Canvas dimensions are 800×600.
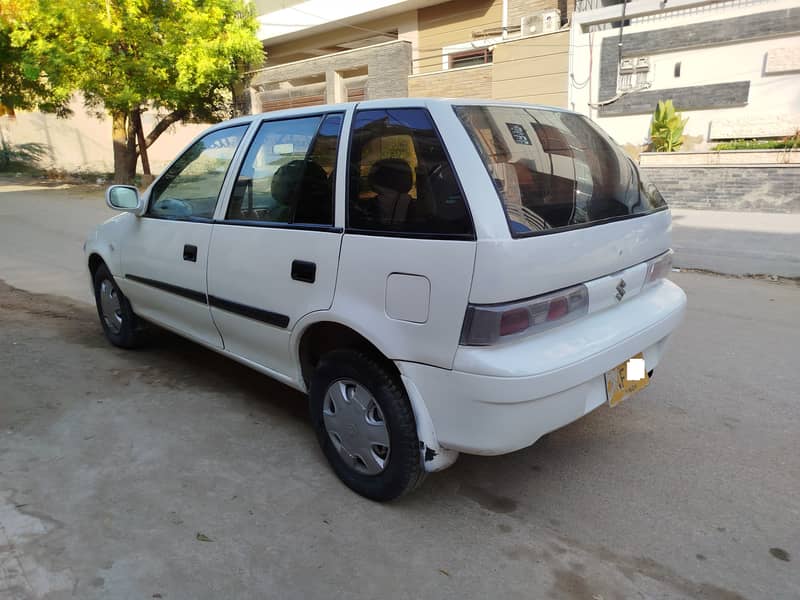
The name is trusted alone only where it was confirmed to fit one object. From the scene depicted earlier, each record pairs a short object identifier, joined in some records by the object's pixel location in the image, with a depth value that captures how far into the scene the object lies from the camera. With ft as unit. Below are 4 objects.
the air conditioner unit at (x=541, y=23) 48.11
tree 48.47
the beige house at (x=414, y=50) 49.19
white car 7.45
